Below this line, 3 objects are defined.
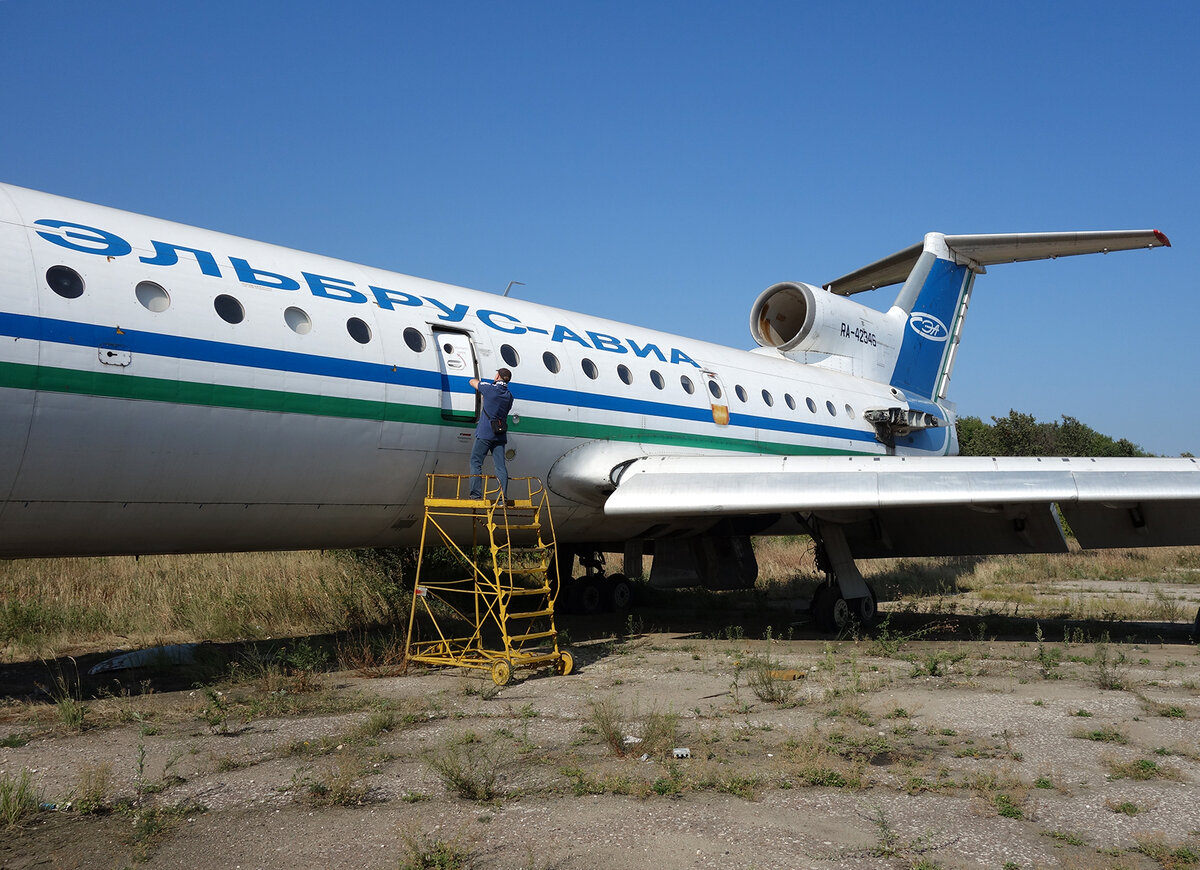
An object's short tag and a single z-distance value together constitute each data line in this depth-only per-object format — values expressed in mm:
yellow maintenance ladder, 8672
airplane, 6992
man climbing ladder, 9141
